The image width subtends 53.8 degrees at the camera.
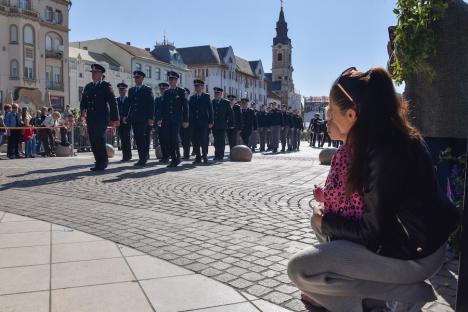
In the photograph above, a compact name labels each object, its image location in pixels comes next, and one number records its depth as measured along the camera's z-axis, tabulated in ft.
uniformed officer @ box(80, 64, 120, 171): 36.40
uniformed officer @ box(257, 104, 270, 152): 77.71
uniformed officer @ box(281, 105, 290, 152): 76.85
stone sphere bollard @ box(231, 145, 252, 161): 49.83
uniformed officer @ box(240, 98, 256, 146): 71.10
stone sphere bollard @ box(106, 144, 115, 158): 52.90
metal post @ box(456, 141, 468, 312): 6.89
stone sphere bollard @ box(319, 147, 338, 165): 46.34
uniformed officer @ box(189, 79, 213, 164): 46.62
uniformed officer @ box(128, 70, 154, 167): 42.06
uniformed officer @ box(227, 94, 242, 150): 62.39
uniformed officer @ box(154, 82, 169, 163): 42.96
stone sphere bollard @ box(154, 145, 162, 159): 51.39
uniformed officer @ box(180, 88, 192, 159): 51.85
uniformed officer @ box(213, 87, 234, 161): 52.70
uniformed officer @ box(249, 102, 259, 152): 73.54
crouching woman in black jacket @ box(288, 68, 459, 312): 6.99
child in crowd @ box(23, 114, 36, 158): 57.06
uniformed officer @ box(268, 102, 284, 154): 75.05
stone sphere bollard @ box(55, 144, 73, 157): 59.47
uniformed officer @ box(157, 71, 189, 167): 41.88
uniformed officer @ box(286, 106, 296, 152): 79.61
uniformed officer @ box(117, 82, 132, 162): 45.80
